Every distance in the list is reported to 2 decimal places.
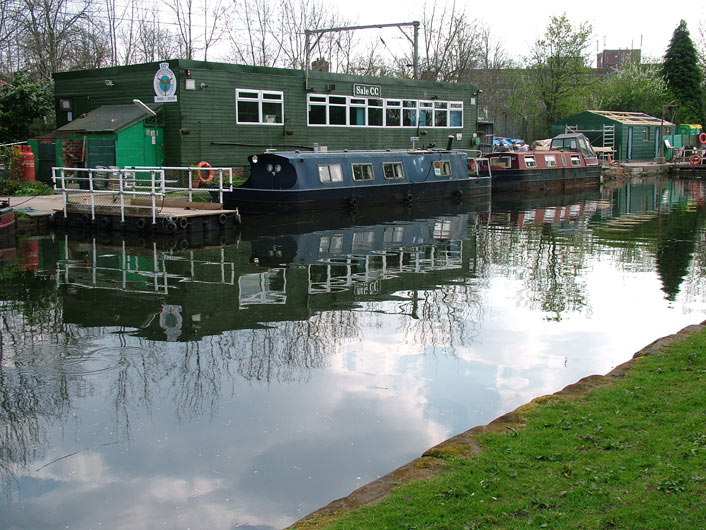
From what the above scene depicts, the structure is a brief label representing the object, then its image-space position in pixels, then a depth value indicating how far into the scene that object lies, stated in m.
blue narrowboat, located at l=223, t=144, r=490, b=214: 21.52
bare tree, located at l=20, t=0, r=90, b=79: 32.25
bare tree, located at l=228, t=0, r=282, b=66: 40.12
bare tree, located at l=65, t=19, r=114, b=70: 35.32
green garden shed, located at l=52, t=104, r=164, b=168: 22.83
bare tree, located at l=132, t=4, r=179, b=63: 38.97
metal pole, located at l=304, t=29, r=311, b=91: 26.54
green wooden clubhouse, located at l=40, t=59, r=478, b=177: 23.58
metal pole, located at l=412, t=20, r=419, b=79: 30.61
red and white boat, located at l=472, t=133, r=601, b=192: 32.72
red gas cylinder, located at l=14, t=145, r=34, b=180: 22.83
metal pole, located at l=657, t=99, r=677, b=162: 48.31
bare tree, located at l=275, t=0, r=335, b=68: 40.41
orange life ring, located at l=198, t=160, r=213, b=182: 23.46
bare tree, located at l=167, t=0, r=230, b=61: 38.19
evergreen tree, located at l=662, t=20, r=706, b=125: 56.47
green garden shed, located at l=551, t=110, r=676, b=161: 46.88
